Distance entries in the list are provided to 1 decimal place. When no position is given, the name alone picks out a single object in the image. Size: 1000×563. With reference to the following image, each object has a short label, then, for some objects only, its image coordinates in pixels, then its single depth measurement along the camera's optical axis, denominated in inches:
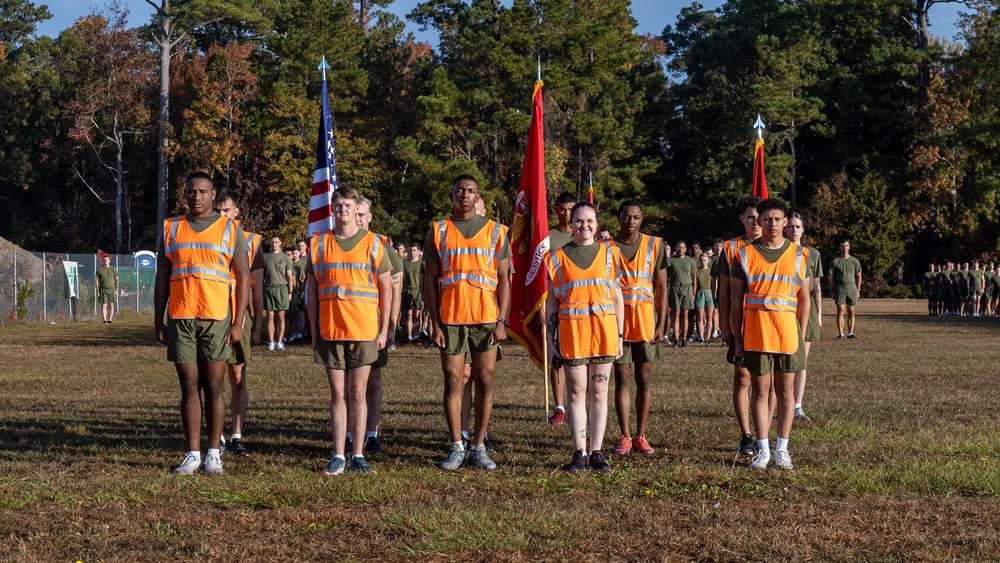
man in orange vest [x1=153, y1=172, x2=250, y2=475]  314.0
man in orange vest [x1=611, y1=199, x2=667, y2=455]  355.6
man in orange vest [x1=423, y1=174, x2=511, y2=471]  324.5
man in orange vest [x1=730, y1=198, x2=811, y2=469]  318.7
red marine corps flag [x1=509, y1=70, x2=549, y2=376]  416.5
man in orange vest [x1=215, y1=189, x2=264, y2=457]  332.5
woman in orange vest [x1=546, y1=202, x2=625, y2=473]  315.3
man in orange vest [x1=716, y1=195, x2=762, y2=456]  337.4
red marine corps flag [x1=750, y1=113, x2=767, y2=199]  510.6
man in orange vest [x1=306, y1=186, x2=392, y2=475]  312.5
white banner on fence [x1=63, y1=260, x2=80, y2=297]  1363.2
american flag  575.5
